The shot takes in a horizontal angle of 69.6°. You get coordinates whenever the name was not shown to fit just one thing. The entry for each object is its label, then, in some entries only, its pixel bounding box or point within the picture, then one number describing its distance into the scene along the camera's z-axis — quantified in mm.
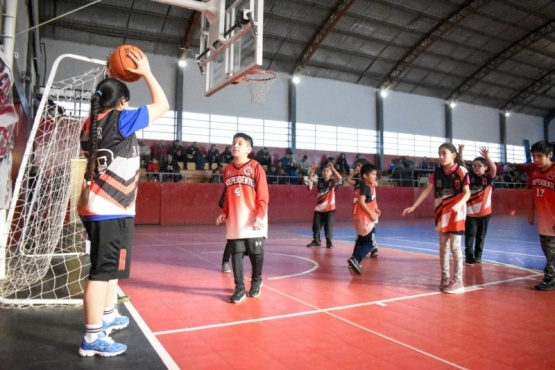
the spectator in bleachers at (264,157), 19516
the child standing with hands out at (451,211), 4934
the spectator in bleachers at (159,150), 18500
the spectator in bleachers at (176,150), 17853
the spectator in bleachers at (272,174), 18911
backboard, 7094
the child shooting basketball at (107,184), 2754
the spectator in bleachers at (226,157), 18906
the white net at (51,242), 4102
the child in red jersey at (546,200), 5113
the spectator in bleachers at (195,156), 18078
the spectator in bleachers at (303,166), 20266
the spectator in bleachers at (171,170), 16547
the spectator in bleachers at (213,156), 18516
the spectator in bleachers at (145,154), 17094
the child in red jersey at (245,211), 4430
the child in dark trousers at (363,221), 5953
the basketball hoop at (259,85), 10481
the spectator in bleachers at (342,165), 20647
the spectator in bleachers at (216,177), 17338
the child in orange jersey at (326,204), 9039
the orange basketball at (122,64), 2979
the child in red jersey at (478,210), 7016
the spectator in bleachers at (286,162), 19662
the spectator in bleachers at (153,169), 16516
